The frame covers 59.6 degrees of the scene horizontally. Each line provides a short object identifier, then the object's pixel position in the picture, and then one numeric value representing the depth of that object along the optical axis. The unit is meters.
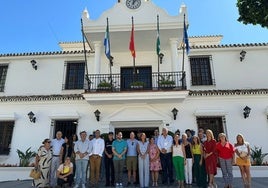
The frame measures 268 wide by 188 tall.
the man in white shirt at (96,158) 7.31
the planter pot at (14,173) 10.16
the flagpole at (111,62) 11.27
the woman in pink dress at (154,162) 7.18
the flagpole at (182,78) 10.86
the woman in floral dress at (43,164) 7.07
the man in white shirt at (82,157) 7.02
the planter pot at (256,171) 9.52
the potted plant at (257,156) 9.89
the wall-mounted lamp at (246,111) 10.81
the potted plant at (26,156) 10.59
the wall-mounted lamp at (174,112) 11.03
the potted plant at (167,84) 11.02
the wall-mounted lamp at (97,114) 11.16
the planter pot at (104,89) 11.12
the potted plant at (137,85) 11.13
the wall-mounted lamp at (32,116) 11.43
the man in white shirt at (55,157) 7.37
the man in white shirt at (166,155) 7.29
